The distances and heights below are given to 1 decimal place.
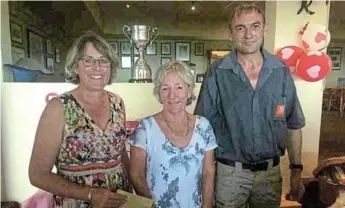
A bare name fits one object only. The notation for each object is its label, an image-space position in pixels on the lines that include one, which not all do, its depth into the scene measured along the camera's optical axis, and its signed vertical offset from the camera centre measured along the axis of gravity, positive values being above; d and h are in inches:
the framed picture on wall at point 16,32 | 104.0 +12.3
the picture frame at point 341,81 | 231.4 -5.9
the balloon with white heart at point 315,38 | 91.6 +9.8
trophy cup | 90.8 +6.1
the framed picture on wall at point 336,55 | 268.1 +15.1
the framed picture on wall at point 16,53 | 102.9 +5.4
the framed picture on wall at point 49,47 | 151.1 +11.0
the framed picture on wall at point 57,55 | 162.2 +7.5
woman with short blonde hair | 46.8 -11.4
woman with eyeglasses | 39.5 -8.7
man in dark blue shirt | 52.6 -6.4
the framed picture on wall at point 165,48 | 268.5 +19.1
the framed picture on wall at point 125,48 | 255.8 +17.8
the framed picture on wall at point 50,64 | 146.5 +2.6
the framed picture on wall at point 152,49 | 262.4 +17.6
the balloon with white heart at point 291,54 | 92.2 +5.2
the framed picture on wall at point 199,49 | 271.3 +18.7
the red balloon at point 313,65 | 86.6 +2.1
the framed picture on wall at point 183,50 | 270.8 +17.8
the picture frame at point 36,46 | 123.6 +9.5
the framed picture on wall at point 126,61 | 250.7 +7.1
